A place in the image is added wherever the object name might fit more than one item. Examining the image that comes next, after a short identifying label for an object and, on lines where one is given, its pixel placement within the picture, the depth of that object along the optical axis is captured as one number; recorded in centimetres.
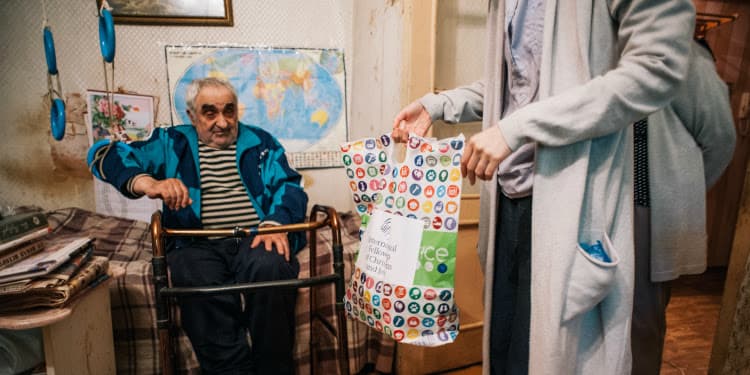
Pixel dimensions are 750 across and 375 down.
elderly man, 137
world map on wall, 225
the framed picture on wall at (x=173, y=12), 210
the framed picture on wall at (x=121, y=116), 216
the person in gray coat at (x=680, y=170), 82
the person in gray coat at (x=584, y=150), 63
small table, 97
